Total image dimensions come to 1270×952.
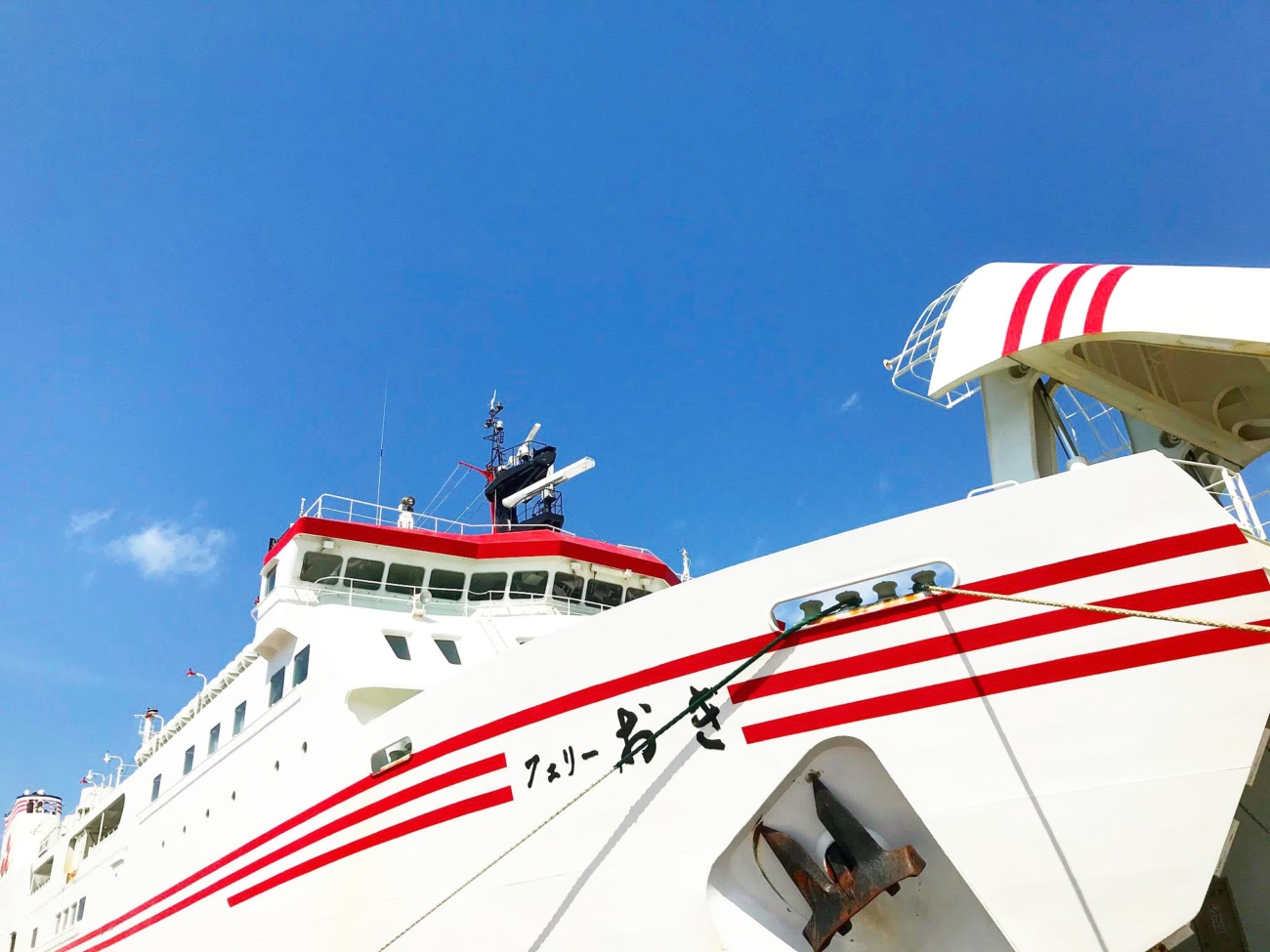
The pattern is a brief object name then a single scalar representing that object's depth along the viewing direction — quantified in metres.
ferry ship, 6.07
